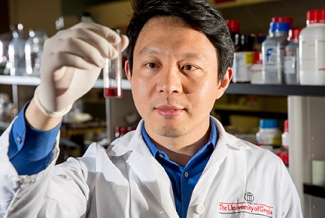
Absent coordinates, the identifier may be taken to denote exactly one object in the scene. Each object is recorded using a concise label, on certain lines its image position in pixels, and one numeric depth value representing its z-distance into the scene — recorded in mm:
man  1411
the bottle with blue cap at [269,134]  2104
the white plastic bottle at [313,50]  1659
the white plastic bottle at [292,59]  1768
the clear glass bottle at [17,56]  3439
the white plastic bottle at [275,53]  1827
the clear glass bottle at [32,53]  3336
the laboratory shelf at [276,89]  1619
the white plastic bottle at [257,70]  1923
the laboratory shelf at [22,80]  2541
